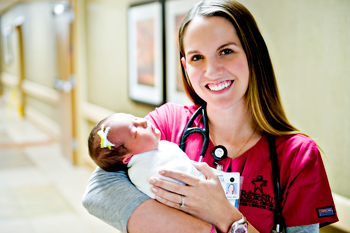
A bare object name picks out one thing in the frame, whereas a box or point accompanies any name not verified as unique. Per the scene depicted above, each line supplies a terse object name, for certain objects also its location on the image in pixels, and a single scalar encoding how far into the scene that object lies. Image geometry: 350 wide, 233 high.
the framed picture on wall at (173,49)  3.08
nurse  1.17
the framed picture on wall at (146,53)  3.45
